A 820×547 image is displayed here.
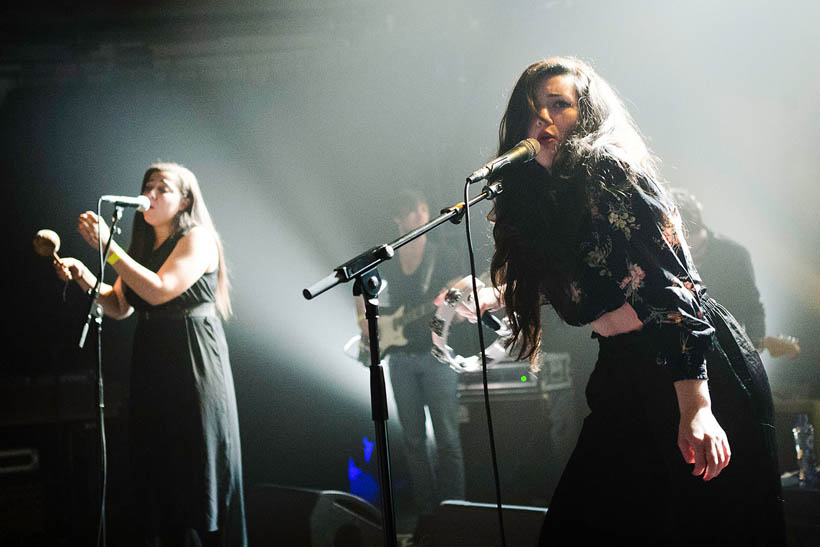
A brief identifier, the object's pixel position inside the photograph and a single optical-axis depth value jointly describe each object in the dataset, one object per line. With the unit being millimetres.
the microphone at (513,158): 1607
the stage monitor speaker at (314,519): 2926
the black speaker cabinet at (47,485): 3385
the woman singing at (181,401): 3158
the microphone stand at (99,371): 3128
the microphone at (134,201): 3268
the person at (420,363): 3570
